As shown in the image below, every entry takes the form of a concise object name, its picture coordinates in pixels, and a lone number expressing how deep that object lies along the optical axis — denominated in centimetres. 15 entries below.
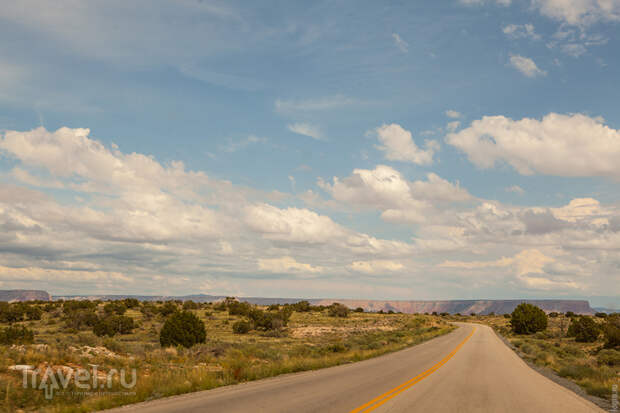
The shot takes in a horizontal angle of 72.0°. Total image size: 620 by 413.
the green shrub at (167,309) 5334
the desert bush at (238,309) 5953
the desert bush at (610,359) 2735
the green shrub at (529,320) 5884
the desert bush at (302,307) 7798
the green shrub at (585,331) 4494
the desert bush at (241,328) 4394
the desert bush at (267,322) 4698
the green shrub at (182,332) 3095
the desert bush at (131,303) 6181
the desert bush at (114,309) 5053
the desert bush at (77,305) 5100
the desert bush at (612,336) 3647
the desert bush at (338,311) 7388
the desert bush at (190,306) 6686
